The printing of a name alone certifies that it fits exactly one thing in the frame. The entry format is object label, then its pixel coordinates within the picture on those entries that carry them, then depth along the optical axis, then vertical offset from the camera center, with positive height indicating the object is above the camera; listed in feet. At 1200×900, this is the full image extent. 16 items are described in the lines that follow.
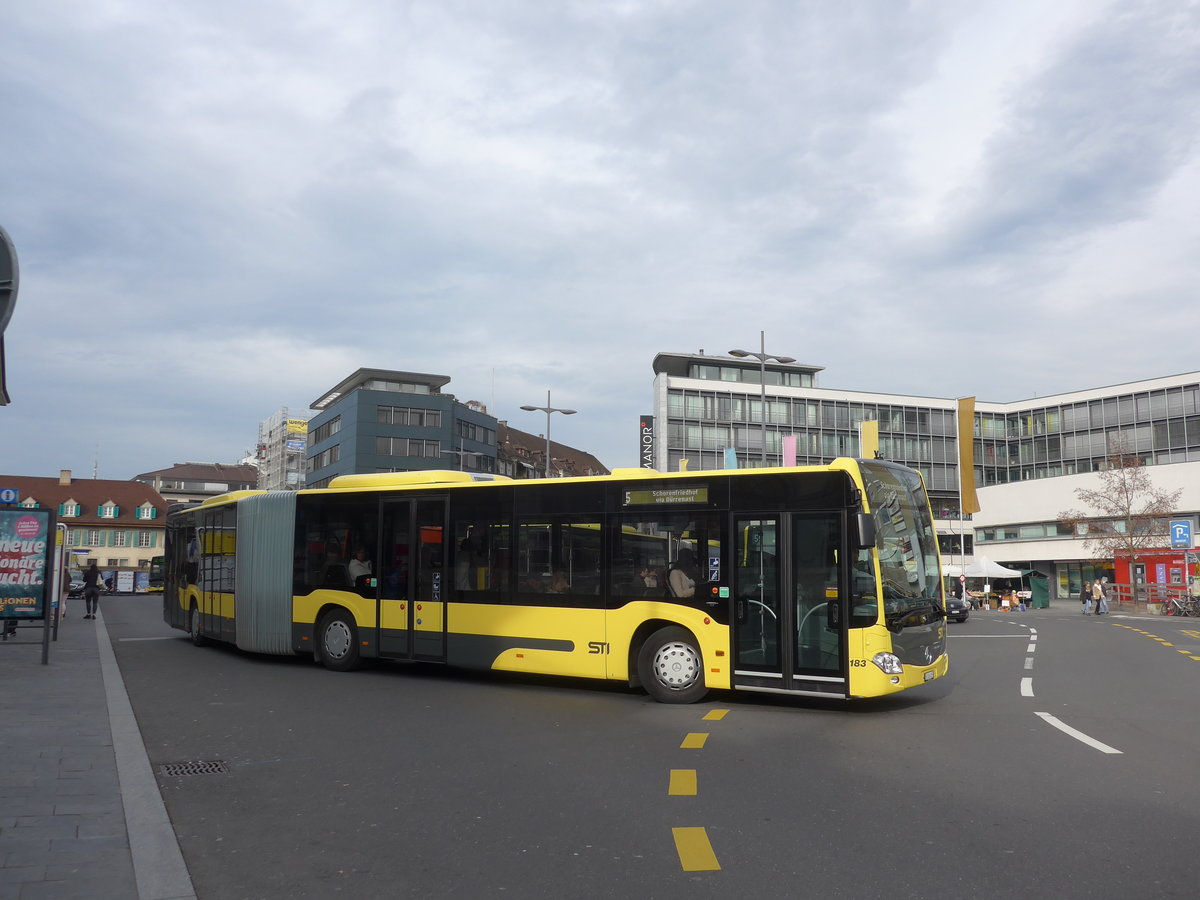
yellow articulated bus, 35.53 -1.08
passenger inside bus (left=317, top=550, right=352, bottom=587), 50.19 -1.08
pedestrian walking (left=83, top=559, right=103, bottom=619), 101.96 -3.63
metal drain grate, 25.23 -5.57
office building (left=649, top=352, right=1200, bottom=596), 239.30 +31.10
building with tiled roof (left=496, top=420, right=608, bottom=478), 391.24 +40.42
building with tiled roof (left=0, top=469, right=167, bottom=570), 336.90 +12.31
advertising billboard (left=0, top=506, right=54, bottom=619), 47.78 -0.60
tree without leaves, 185.47 +7.99
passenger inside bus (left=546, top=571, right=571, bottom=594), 41.68 -1.40
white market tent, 168.14 -3.44
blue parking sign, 138.10 +2.35
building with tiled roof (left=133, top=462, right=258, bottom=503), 487.20 +36.50
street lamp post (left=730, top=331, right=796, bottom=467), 104.99 +21.22
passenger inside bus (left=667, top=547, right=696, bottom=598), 38.47 -0.95
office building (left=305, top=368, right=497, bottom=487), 300.20 +38.33
